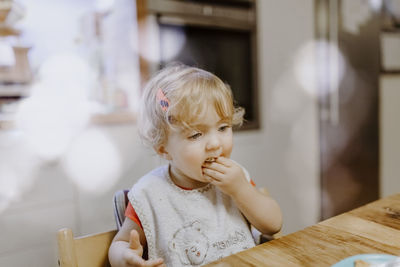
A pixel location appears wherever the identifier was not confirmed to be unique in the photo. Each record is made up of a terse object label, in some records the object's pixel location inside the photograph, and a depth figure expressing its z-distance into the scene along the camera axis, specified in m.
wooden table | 0.59
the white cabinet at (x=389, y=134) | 2.97
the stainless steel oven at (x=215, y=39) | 1.88
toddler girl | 0.85
